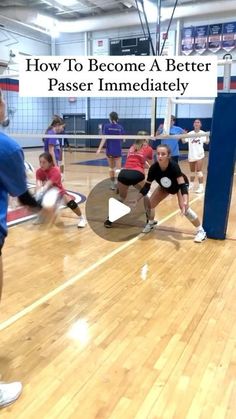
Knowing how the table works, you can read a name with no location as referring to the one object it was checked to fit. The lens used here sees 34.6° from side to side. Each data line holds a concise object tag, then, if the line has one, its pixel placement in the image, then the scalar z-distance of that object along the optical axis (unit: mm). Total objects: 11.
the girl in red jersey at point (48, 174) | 4762
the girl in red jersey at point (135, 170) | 5145
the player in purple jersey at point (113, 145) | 7312
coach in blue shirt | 1625
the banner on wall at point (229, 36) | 15078
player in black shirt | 4359
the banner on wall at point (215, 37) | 15312
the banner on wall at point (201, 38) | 15537
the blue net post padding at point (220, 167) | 4188
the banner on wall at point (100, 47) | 17828
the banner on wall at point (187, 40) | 15727
